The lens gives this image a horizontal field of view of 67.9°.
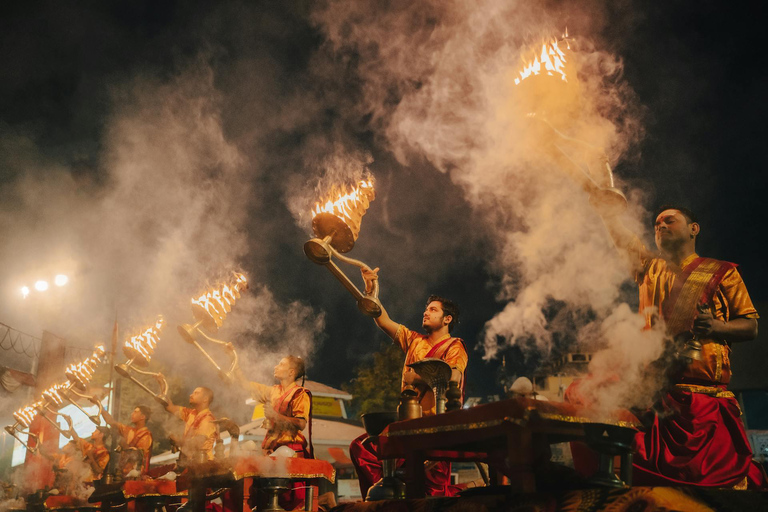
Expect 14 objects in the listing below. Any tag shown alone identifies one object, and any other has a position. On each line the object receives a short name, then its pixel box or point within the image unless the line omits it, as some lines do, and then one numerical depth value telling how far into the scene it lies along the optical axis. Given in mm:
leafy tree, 23203
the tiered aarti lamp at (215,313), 6977
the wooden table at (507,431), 2941
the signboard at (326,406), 24219
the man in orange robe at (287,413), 5953
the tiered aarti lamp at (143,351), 8953
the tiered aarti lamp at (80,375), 12305
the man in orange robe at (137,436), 9789
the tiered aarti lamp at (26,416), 17500
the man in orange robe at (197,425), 7566
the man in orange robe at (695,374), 3473
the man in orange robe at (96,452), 11930
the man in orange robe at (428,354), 5016
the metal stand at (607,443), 2922
